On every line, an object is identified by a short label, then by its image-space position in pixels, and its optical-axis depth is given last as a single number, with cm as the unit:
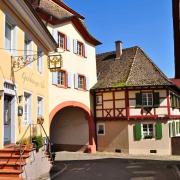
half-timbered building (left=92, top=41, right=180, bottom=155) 1859
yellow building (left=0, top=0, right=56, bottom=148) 838
